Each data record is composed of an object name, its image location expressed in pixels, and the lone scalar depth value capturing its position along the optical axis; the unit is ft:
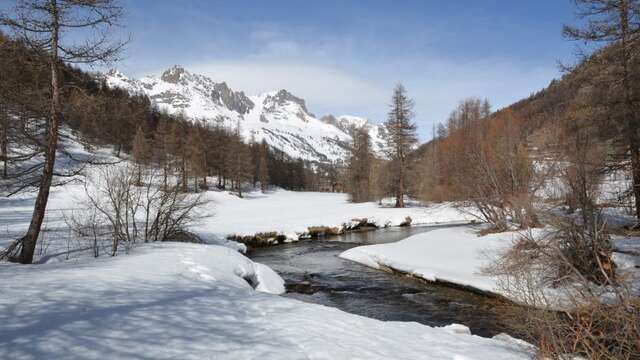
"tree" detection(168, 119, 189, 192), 163.36
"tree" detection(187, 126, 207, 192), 172.96
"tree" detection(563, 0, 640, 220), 44.37
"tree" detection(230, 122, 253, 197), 198.29
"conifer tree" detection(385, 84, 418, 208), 134.21
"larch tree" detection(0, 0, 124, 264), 34.45
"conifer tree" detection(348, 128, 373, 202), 165.58
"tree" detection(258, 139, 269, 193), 252.42
